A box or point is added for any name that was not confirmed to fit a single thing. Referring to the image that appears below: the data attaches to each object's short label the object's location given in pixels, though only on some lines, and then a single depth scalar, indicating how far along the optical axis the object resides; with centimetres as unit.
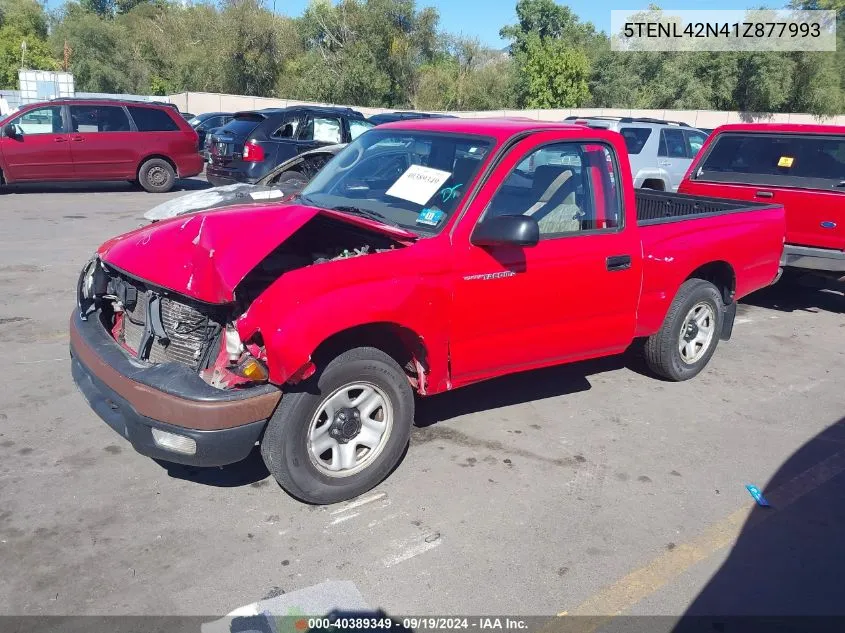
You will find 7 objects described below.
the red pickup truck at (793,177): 748
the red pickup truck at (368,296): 347
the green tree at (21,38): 5235
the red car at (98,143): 1388
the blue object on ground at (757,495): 413
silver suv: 1338
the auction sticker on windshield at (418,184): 434
